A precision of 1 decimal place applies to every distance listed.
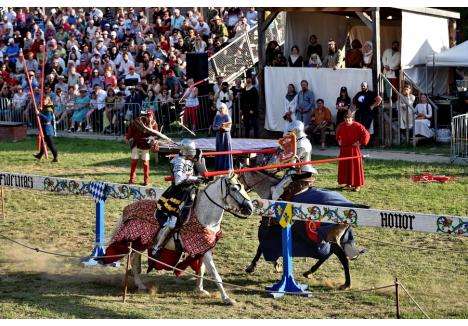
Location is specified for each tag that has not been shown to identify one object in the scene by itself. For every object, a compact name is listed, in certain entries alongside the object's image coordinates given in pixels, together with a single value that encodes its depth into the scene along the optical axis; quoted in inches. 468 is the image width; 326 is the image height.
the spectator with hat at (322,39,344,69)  968.3
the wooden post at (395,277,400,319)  448.0
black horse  521.0
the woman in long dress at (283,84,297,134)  961.5
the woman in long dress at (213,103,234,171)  805.9
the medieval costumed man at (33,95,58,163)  900.6
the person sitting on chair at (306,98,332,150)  938.7
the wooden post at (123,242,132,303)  507.5
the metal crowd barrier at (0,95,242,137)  1027.4
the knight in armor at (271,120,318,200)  550.8
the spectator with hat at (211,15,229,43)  1114.1
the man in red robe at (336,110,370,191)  754.8
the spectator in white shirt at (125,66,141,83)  1093.2
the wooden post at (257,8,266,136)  1004.6
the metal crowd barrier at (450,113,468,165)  854.5
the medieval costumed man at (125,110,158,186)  790.5
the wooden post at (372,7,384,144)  931.3
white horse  499.2
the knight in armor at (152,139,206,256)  511.5
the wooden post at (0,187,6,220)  689.7
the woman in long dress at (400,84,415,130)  928.9
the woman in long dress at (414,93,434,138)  931.3
